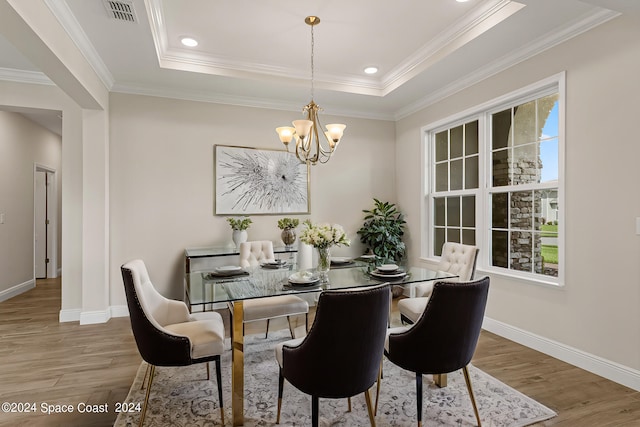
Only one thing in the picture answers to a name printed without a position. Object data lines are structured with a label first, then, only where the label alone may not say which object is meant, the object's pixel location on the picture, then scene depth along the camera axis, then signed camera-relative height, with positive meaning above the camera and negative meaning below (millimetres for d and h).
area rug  2164 -1248
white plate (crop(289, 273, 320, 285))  2457 -468
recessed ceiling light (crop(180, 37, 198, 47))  3502 +1683
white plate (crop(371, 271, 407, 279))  2662 -475
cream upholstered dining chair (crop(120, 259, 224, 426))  2055 -755
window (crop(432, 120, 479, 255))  4172 +341
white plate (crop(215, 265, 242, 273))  2834 -459
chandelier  2920 +682
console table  4023 -466
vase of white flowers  2781 -213
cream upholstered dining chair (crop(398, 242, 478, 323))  2873 -498
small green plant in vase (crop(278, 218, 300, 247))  4336 -216
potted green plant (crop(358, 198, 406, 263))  4938 -265
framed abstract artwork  4605 +399
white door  6480 -213
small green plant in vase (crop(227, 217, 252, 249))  4371 -206
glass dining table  2143 -501
